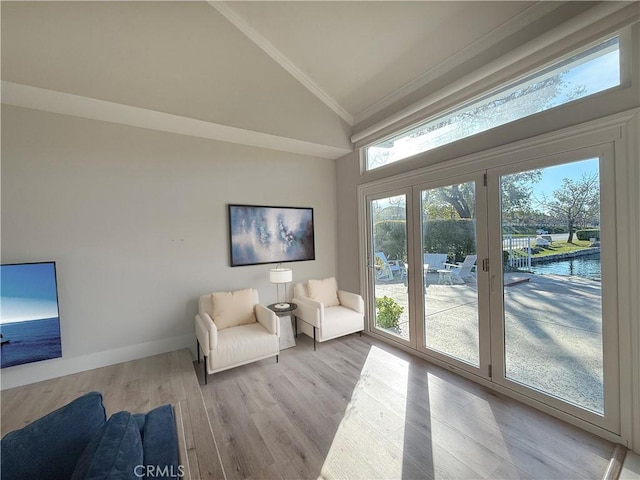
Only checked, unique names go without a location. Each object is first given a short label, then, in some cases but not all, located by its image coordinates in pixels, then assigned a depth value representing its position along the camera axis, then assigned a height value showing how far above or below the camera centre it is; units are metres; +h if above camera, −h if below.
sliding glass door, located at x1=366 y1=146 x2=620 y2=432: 1.97 -0.45
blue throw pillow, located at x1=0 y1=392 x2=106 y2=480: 0.90 -0.73
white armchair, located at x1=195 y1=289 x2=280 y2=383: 2.70 -1.07
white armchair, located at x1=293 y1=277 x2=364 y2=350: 3.44 -1.07
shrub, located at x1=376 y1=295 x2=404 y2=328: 3.66 -1.13
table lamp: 3.47 -0.51
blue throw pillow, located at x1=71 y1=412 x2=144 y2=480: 0.77 -0.68
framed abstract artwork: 3.63 +0.05
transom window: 1.92 +1.16
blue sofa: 0.82 -0.72
